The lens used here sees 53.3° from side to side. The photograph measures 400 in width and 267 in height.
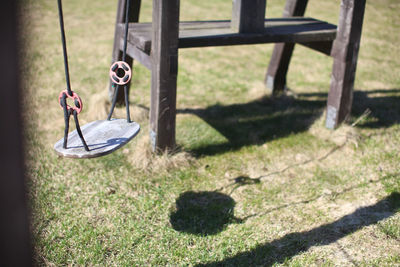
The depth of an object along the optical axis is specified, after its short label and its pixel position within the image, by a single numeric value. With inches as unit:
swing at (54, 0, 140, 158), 82.2
